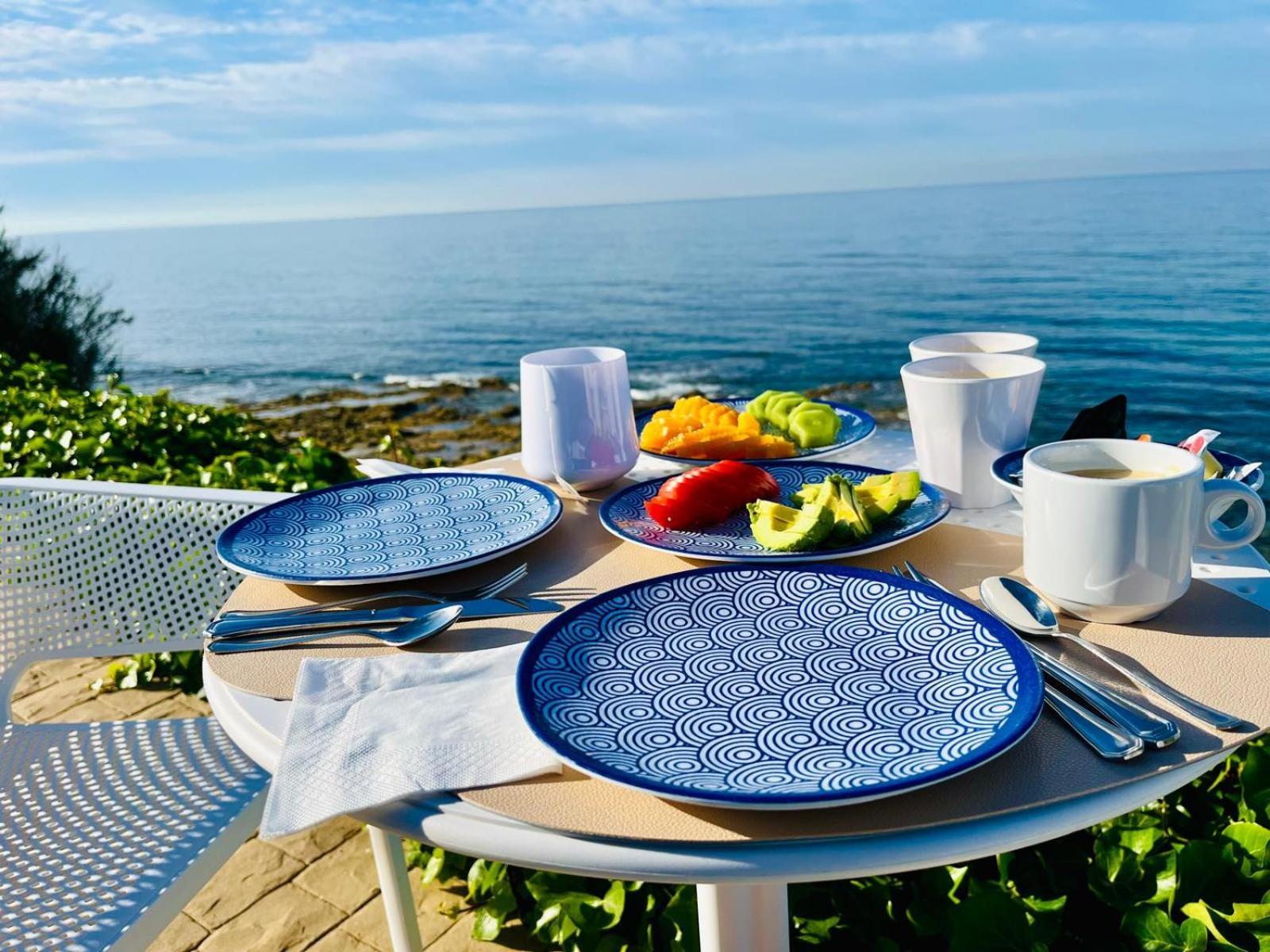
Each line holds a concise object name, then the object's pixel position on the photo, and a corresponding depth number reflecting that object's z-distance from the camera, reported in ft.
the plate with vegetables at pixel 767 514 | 3.86
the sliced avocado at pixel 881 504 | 4.06
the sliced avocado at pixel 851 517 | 3.91
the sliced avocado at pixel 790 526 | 3.83
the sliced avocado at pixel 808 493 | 4.20
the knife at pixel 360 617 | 3.42
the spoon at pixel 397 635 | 3.33
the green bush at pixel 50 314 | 40.47
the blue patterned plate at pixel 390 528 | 3.93
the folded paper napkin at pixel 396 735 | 2.45
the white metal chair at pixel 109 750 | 4.12
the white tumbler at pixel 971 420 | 4.23
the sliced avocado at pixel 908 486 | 4.06
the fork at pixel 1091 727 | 2.37
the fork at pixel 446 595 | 3.75
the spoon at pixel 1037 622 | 2.55
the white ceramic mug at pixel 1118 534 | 2.96
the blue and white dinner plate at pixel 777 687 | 2.28
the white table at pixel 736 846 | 2.08
